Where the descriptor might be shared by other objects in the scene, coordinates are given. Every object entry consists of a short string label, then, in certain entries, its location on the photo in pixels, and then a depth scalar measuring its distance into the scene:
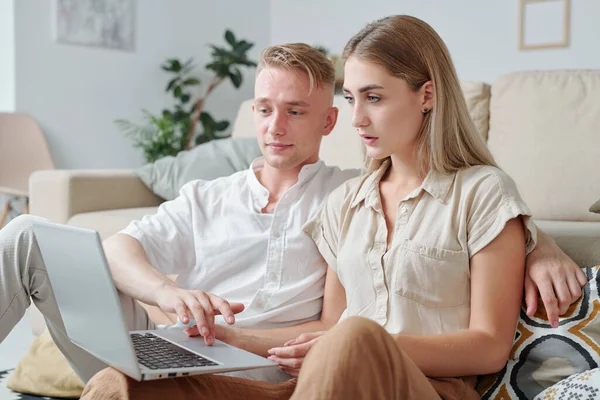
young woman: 1.18
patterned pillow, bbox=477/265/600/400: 1.22
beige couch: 2.36
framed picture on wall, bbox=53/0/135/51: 4.88
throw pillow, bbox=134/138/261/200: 3.08
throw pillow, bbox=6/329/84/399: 2.22
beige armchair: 4.58
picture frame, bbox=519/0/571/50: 4.45
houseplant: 5.07
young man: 1.47
